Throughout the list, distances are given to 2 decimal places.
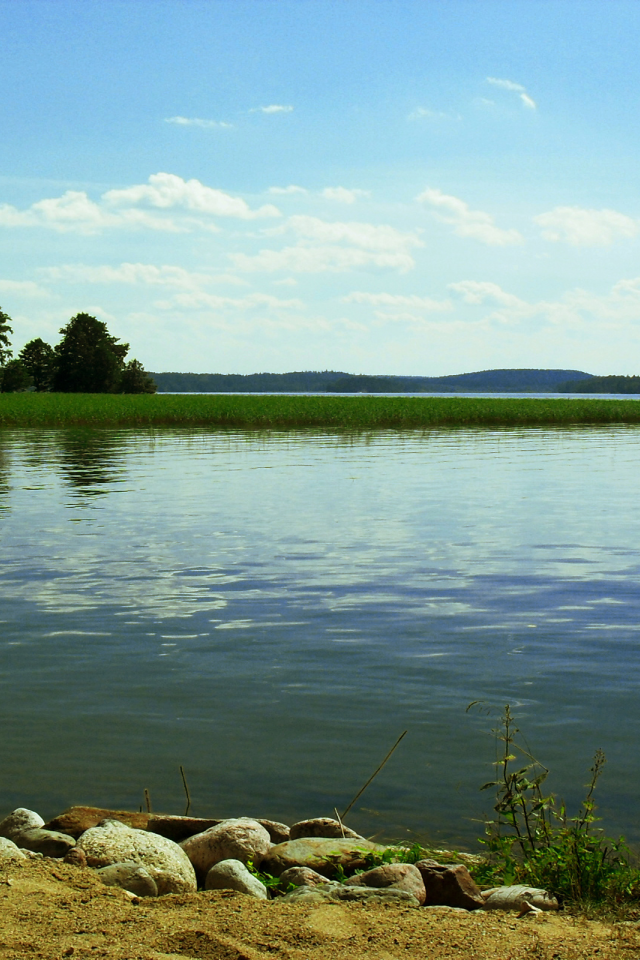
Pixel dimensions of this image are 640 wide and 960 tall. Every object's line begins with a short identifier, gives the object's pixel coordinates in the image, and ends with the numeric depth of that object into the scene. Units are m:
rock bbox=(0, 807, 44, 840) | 5.55
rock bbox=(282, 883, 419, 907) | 4.67
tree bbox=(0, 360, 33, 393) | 119.88
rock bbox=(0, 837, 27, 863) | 5.03
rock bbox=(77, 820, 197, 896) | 5.05
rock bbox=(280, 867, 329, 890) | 5.06
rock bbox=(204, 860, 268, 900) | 4.97
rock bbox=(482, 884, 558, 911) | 4.68
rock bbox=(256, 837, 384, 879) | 5.24
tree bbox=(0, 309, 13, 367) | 116.50
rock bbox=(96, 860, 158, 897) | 4.91
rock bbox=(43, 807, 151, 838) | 5.60
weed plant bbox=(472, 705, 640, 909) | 4.80
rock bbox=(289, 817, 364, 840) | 5.62
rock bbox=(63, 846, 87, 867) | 5.14
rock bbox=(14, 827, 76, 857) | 5.33
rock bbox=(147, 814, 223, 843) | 5.59
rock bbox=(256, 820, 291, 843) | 5.69
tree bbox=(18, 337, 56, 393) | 135.12
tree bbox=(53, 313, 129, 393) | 111.25
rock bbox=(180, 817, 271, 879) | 5.35
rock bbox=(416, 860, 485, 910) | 4.77
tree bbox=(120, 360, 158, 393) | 124.06
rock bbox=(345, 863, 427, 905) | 4.79
